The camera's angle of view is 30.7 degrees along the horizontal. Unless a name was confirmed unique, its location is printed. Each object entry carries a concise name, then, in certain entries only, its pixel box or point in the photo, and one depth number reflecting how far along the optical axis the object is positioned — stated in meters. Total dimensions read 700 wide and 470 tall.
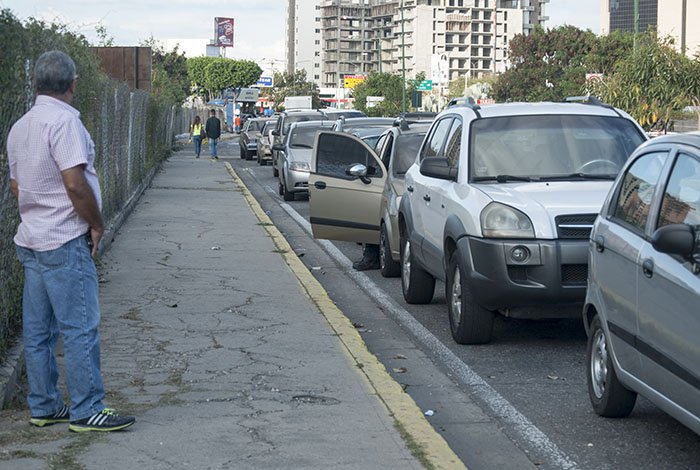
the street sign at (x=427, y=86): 119.45
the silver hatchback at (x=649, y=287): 5.57
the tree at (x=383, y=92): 80.94
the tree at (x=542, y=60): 99.06
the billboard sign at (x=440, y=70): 130.00
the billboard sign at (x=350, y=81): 196.55
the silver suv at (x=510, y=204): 8.79
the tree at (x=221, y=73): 174.75
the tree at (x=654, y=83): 40.22
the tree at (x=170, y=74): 51.50
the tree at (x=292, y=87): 140.12
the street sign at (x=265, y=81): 186.62
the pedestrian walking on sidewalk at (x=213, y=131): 47.47
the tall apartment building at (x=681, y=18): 94.62
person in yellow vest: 48.99
